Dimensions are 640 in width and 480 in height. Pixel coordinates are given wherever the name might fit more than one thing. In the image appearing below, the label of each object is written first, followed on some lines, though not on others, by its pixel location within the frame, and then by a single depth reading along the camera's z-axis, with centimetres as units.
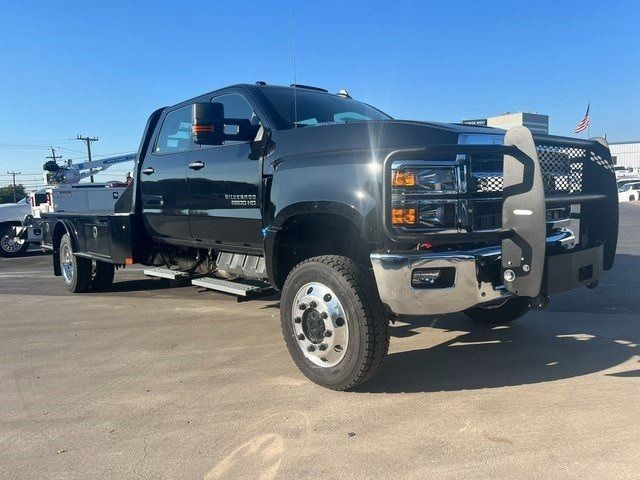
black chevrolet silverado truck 323
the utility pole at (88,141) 6775
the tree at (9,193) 7196
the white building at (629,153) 8325
